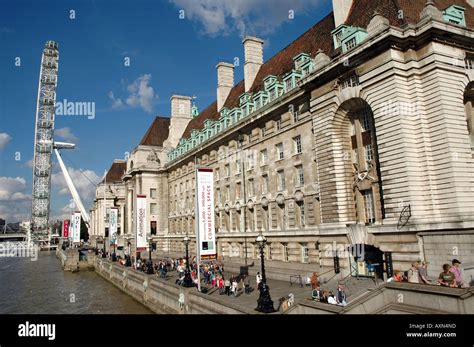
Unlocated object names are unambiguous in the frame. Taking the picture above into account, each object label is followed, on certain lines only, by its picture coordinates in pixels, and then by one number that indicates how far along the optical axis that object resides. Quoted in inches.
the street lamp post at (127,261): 1836.4
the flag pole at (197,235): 984.4
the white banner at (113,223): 2401.6
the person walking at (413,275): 776.6
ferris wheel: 5064.0
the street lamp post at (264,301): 666.2
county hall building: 900.6
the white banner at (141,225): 1683.1
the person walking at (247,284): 1005.7
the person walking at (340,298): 708.7
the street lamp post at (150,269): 1488.7
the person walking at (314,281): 931.3
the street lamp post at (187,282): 971.9
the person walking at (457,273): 552.9
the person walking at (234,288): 972.6
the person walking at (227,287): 996.0
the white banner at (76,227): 3351.4
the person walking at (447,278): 518.3
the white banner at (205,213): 1012.5
